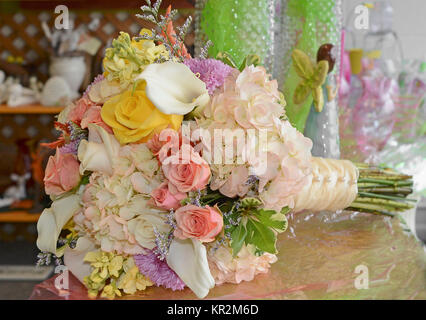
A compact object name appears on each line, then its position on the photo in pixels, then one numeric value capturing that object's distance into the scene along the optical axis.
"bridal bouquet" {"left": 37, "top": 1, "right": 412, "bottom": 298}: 0.49
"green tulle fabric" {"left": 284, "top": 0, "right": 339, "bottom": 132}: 0.82
